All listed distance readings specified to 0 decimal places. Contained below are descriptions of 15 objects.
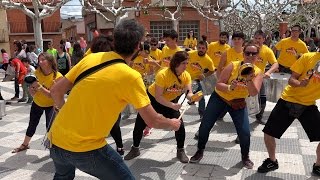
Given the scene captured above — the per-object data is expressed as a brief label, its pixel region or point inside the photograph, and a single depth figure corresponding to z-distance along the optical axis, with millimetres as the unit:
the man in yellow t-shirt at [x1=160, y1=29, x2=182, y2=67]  4946
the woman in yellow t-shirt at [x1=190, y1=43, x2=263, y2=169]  3039
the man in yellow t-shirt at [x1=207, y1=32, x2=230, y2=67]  5747
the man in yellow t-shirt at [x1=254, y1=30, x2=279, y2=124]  4682
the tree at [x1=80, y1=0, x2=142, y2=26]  13849
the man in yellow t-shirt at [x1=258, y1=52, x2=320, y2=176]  2881
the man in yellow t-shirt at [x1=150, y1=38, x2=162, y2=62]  5598
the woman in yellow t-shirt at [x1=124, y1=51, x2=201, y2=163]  3376
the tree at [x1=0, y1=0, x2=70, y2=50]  10108
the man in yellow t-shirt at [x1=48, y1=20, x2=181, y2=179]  1745
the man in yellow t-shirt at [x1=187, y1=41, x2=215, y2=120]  5097
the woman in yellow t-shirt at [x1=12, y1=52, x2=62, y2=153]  3697
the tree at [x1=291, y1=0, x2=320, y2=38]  22885
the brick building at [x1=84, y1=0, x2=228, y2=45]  23827
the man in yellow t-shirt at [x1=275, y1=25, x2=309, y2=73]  5657
